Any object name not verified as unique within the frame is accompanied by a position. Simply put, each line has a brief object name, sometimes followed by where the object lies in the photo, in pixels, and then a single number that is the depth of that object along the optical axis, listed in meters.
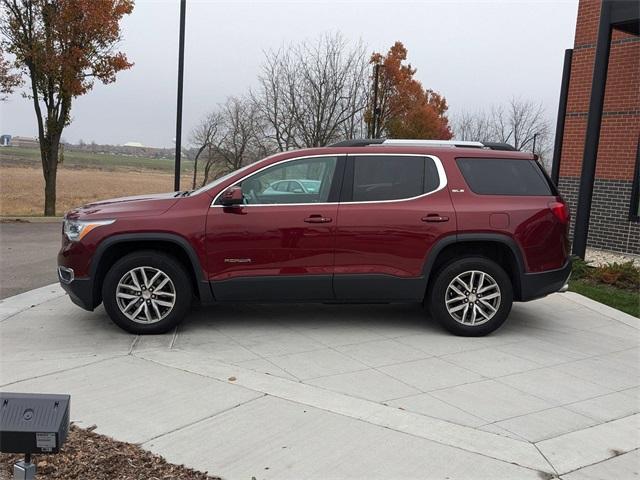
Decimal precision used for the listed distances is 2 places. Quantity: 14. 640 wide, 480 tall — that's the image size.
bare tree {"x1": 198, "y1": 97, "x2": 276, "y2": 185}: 28.94
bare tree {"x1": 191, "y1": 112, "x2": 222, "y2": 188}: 33.06
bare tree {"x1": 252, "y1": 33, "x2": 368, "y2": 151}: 26.09
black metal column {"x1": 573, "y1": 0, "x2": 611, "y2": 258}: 9.09
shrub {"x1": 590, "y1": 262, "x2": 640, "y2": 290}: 8.41
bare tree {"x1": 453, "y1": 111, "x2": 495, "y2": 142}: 44.53
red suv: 5.49
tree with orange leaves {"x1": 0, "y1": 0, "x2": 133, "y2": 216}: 16.81
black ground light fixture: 2.49
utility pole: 25.45
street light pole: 15.80
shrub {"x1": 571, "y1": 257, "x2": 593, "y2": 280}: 8.90
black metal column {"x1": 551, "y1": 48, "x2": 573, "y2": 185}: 12.12
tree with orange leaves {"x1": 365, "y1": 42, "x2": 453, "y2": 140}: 28.28
